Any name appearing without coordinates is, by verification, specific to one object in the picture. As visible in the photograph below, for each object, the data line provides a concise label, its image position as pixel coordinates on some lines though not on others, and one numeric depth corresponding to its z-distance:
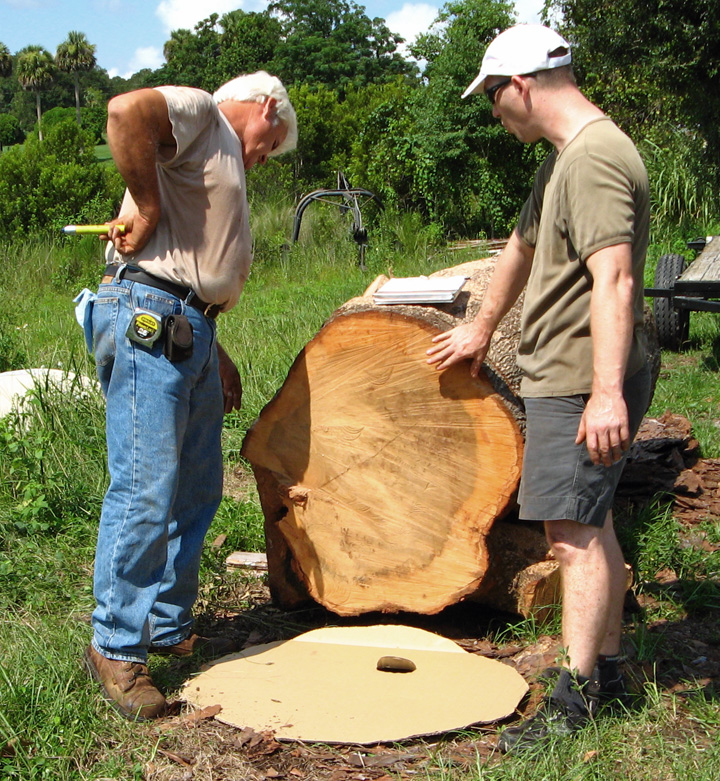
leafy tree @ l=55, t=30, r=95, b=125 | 79.50
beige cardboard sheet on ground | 2.61
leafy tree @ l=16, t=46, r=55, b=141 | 73.25
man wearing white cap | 2.27
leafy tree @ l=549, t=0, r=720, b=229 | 12.57
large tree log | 3.02
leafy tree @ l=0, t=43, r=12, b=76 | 80.62
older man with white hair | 2.65
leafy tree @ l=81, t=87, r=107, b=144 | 57.22
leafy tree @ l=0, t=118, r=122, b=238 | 14.54
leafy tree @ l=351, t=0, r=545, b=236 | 14.51
